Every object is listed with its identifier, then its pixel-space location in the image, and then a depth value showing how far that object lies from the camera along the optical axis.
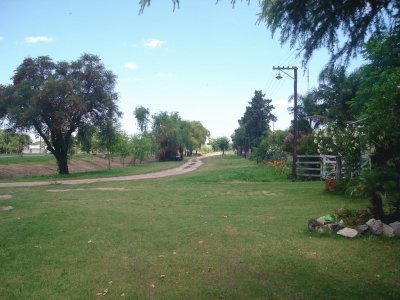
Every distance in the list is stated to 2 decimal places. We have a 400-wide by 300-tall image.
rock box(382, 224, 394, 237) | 7.48
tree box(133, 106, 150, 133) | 85.12
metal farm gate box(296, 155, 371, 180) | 16.10
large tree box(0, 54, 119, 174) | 29.80
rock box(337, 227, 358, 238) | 7.70
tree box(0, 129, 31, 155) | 77.68
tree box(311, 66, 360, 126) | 45.41
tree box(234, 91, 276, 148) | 81.31
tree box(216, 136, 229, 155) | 131.65
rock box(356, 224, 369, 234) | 7.77
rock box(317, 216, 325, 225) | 8.42
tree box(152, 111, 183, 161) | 74.75
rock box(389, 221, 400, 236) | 7.48
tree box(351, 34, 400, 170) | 8.33
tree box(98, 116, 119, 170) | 35.09
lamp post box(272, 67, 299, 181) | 22.19
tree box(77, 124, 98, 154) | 34.91
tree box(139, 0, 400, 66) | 4.48
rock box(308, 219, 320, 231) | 8.33
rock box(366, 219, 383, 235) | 7.61
